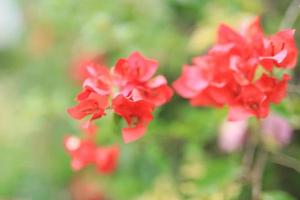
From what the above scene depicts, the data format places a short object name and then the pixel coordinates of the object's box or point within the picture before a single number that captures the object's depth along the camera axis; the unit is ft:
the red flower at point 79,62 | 3.90
